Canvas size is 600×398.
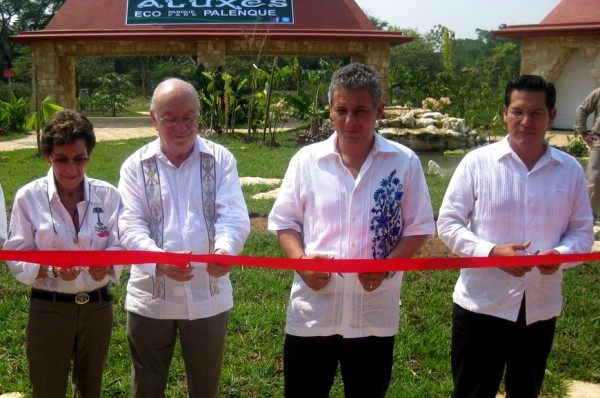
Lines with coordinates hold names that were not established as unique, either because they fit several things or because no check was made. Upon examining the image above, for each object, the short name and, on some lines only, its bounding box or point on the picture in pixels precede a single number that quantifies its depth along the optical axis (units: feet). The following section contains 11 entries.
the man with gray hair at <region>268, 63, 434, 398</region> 8.98
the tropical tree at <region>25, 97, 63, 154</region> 40.14
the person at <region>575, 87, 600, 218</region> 23.90
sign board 68.44
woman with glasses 9.45
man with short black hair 9.61
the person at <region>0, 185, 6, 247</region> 9.86
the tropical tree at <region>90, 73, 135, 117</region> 94.99
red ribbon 8.80
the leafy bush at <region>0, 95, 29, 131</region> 66.97
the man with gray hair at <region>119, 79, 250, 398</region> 9.32
